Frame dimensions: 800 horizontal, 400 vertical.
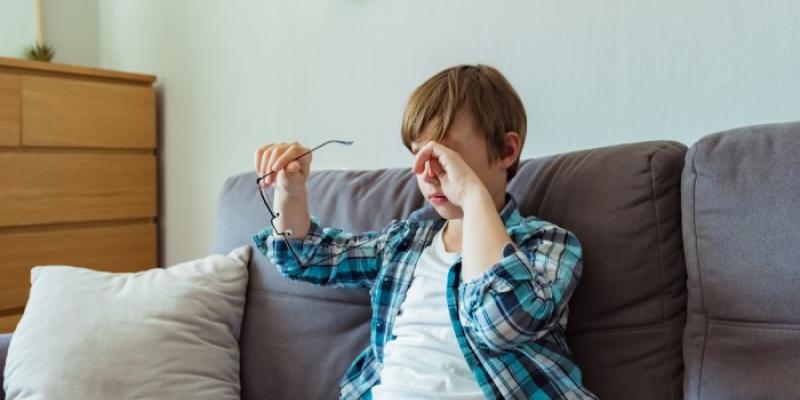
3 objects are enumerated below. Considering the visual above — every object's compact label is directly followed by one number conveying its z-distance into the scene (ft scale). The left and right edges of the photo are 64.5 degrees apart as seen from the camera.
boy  2.65
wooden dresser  6.62
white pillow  3.67
